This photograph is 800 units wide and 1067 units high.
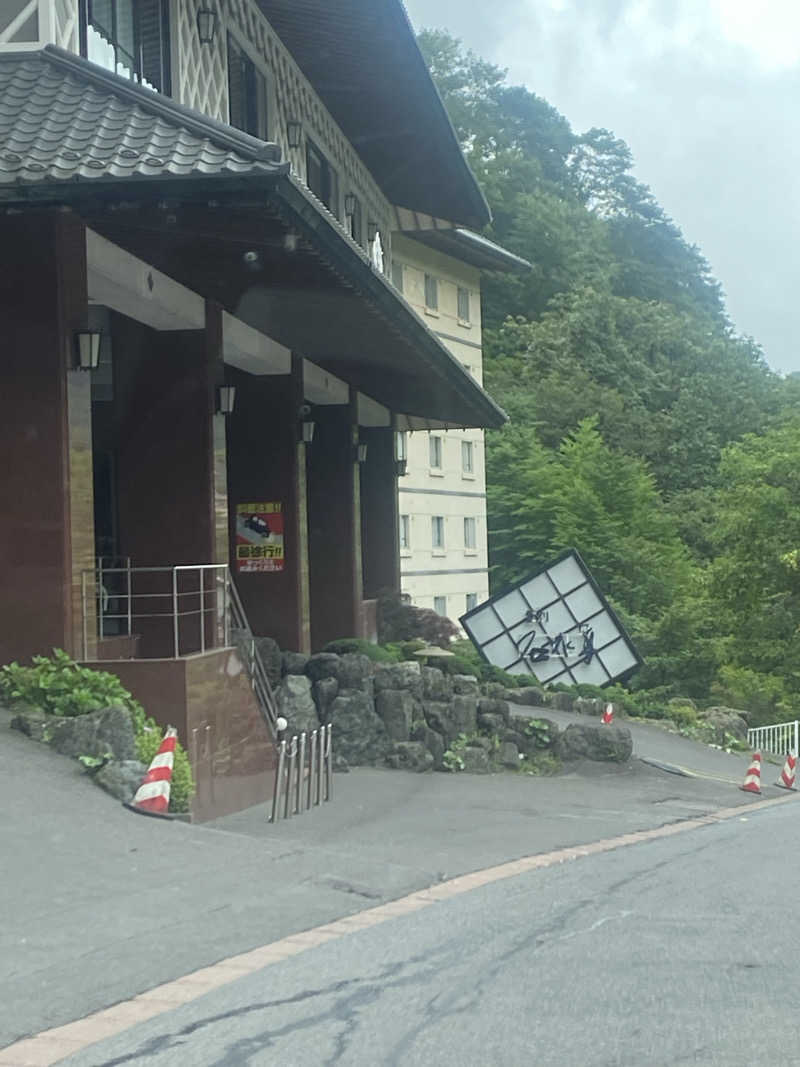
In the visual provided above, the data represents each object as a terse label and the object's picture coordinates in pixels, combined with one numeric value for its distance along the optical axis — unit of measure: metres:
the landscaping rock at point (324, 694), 20.42
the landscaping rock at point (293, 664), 21.20
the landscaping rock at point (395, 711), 20.53
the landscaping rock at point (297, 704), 19.56
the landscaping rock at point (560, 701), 33.16
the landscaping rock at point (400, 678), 20.92
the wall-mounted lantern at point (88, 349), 14.27
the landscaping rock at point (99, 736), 12.55
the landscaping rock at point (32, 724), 12.90
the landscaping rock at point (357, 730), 19.97
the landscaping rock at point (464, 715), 21.73
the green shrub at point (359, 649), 24.67
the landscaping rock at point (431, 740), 20.59
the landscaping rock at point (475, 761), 20.80
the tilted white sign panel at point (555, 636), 42.34
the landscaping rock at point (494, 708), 22.50
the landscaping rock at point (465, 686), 22.77
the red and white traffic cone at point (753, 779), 22.89
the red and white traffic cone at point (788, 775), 26.95
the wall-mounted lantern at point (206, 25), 18.95
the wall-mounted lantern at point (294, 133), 23.41
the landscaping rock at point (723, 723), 36.06
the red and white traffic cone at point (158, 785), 11.93
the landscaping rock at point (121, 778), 11.96
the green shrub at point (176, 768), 12.72
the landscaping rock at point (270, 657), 21.08
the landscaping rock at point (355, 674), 20.61
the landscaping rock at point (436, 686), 21.88
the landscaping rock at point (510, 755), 21.47
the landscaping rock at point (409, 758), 19.92
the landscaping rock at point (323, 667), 20.72
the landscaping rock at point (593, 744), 22.27
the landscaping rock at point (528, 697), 32.28
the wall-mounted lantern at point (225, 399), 18.47
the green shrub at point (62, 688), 13.55
